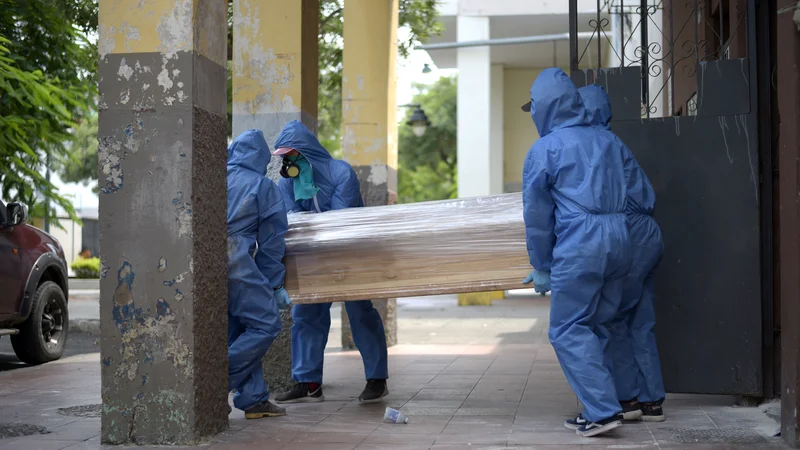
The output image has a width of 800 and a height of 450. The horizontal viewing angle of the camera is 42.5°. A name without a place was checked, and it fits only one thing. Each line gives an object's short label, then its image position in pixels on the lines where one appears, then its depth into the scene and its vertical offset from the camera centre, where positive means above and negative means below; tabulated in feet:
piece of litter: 21.01 -3.51
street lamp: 80.38 +9.63
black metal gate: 22.09 +0.42
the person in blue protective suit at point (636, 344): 20.39 -2.05
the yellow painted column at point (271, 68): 27.89 +4.88
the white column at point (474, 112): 73.77 +9.64
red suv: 32.22 -1.33
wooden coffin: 21.48 -0.13
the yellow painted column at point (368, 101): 38.55 +5.48
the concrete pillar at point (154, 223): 18.08 +0.44
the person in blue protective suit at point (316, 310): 24.75 -1.56
